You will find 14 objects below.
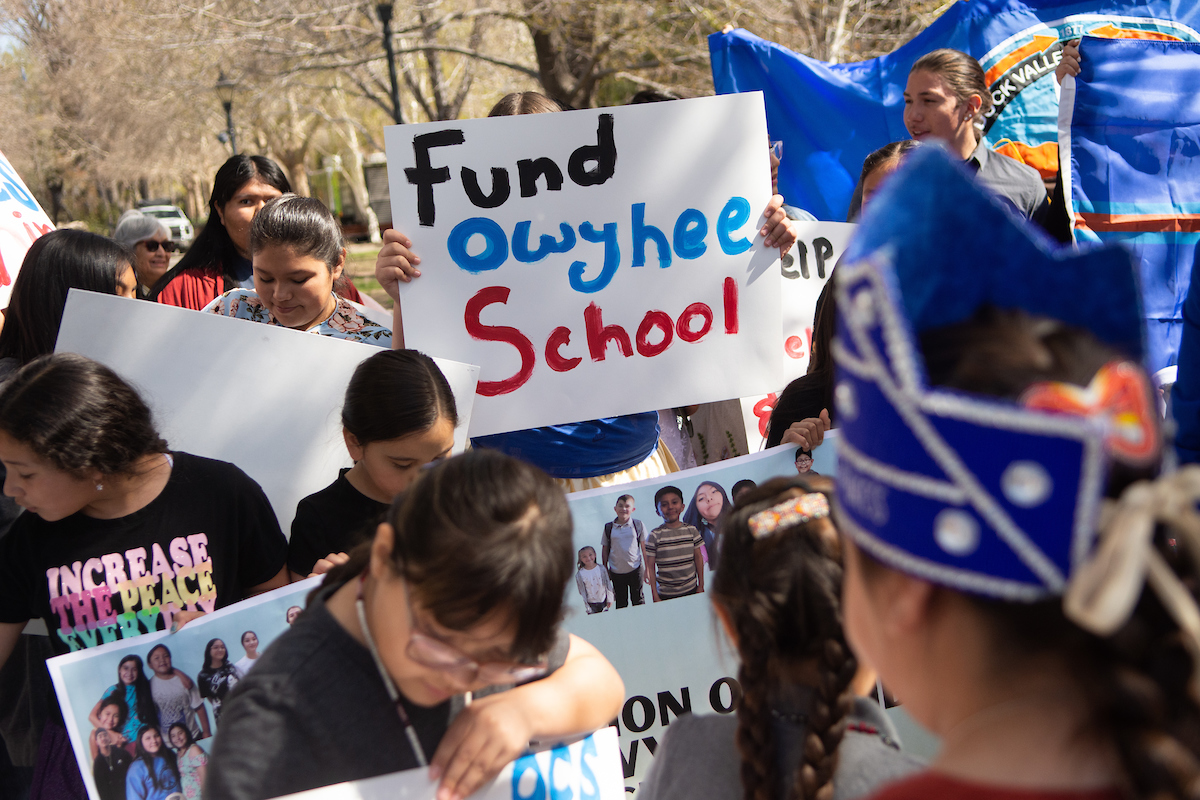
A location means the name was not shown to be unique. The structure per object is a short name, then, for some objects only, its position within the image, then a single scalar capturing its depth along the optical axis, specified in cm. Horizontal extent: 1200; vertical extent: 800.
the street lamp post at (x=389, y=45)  1198
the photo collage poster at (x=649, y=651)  229
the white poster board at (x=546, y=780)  140
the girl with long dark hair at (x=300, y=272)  293
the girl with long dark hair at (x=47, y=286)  295
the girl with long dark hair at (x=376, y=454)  227
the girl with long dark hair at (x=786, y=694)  125
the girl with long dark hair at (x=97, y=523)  201
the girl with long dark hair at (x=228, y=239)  386
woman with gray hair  576
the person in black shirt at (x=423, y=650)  132
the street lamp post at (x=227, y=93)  1476
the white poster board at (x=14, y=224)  380
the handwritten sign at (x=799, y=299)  354
